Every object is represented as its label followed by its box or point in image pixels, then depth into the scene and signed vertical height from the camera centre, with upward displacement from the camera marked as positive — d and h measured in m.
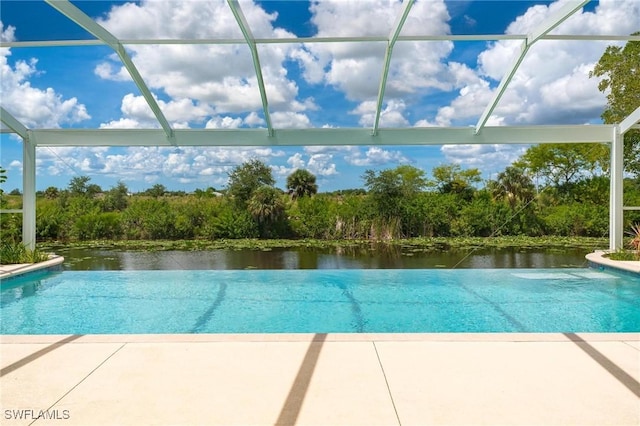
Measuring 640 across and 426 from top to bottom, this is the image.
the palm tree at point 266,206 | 16.98 +0.24
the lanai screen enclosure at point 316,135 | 8.88 +1.58
